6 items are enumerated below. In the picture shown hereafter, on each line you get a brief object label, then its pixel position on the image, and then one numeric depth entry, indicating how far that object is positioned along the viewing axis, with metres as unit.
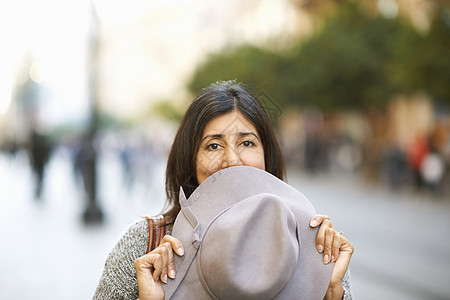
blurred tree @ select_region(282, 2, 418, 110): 26.77
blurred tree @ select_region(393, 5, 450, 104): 16.64
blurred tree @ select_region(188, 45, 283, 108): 32.53
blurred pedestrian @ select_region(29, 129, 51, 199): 14.73
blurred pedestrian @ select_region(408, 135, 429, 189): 15.13
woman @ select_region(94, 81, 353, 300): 1.80
